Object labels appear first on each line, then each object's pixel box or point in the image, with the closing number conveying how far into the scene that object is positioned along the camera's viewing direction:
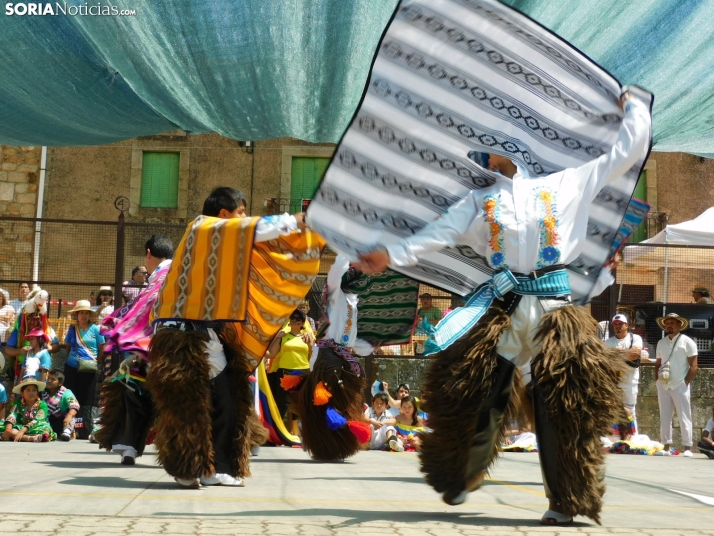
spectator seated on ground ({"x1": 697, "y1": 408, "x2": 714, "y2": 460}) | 10.86
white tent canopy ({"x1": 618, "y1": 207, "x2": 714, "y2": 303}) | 13.05
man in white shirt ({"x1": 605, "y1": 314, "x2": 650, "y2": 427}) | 11.36
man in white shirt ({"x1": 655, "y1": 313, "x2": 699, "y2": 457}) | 11.77
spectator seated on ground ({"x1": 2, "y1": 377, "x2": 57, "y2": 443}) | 10.16
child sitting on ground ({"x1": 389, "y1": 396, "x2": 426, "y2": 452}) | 10.48
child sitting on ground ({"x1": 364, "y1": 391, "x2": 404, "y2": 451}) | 10.52
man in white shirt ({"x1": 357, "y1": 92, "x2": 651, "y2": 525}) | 4.18
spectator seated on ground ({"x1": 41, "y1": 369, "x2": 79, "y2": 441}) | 10.44
